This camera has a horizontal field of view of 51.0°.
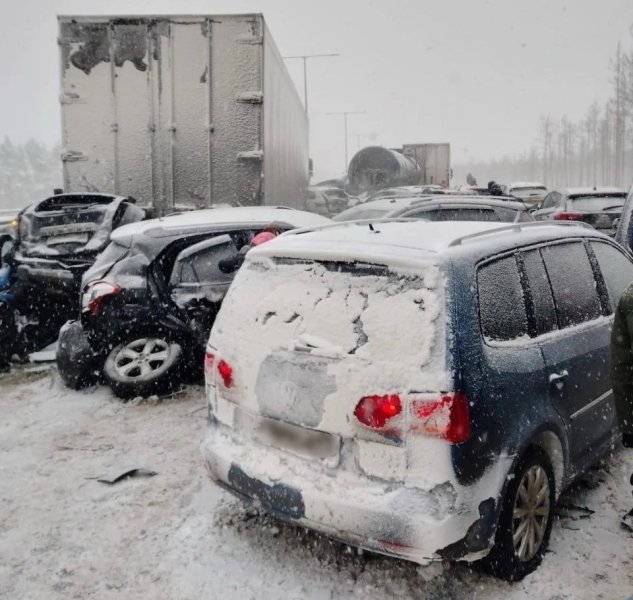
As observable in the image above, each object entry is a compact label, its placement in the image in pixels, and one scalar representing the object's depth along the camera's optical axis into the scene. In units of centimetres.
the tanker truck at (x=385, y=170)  2480
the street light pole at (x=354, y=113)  5769
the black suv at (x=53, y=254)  708
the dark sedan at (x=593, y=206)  1383
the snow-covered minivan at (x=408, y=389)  269
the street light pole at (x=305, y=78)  3889
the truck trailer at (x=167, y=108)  895
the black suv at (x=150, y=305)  583
